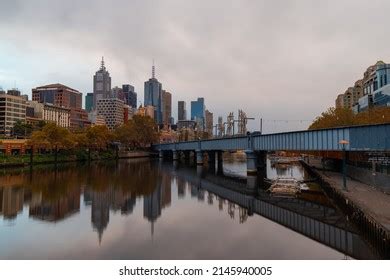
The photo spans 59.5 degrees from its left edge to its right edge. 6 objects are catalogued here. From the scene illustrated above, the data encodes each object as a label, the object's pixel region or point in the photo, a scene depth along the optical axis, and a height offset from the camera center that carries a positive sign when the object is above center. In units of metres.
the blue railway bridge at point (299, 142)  39.50 +1.66
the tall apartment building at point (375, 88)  109.88 +24.08
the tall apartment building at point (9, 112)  161.38 +19.26
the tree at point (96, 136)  122.31 +5.65
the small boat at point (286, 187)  46.16 -5.05
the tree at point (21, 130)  143.88 +9.26
